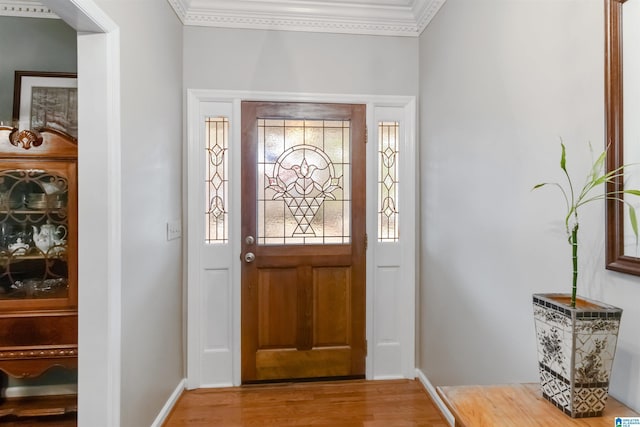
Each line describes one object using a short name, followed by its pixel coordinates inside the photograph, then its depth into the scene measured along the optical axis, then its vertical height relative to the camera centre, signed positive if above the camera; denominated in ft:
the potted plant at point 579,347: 2.95 -1.18
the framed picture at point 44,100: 7.30 +2.43
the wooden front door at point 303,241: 8.50 -0.67
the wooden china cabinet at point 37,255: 5.88 -0.74
